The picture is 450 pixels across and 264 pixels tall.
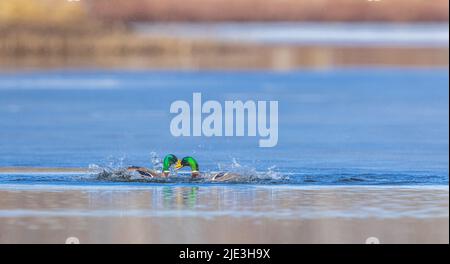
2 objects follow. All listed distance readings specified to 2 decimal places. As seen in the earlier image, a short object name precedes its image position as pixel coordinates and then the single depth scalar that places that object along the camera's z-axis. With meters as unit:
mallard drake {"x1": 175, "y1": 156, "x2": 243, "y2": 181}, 10.88
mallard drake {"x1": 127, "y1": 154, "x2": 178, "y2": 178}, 10.98
